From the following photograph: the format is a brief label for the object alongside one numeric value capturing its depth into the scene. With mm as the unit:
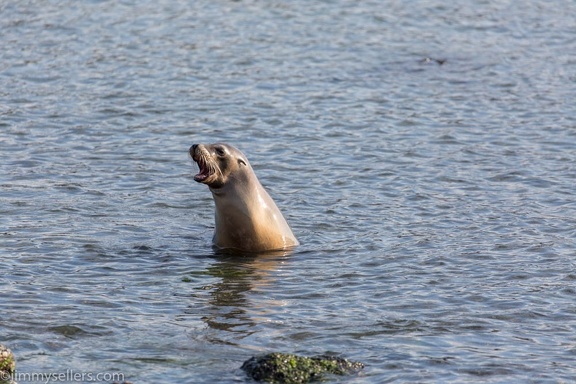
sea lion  24234
